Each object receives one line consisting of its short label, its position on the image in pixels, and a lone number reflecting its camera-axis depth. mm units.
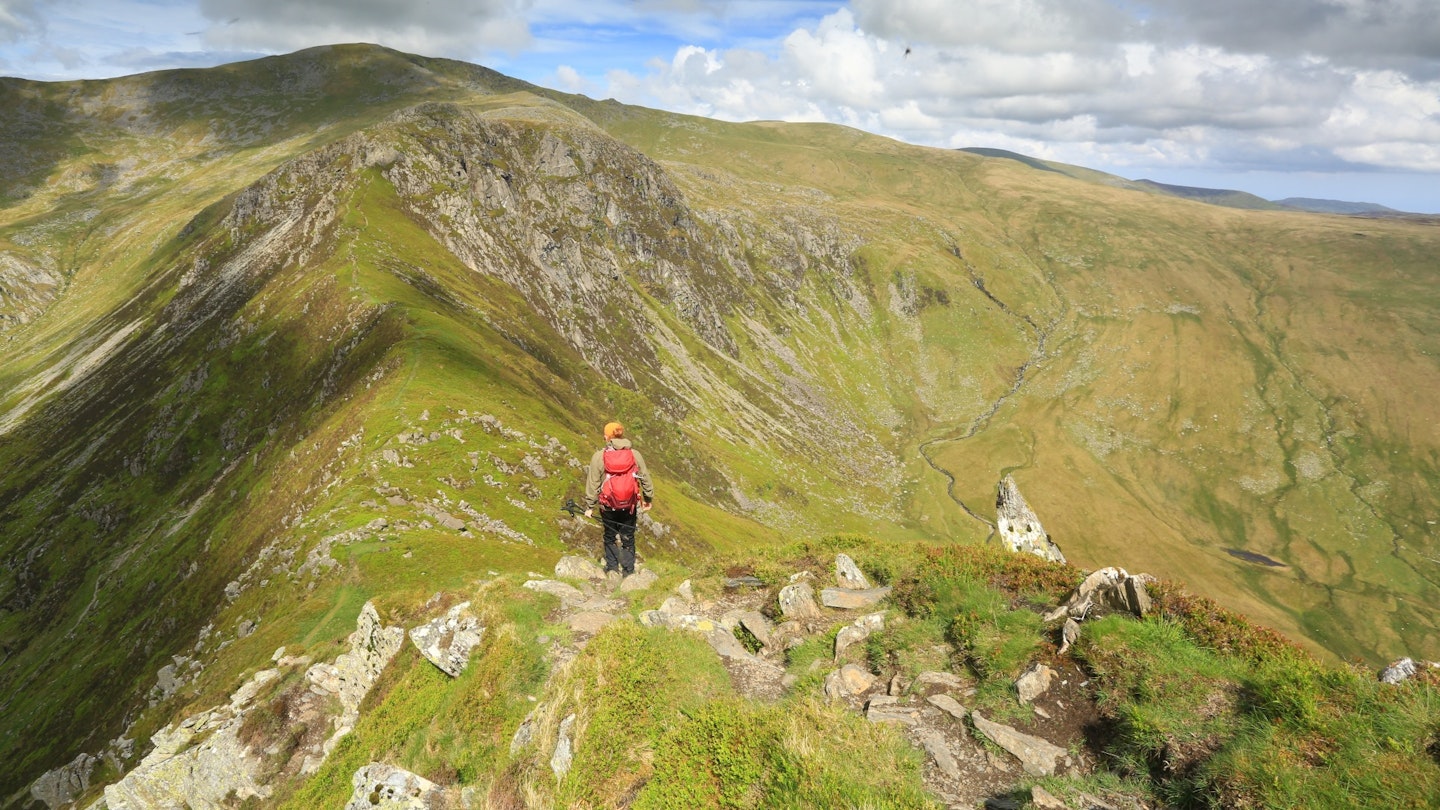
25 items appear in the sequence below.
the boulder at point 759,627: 15922
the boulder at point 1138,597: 12539
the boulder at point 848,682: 13242
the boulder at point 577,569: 21844
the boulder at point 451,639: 15656
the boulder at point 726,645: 15086
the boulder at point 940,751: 10562
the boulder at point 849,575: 18094
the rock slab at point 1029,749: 10383
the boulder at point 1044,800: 9203
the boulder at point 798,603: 16719
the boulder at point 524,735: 12180
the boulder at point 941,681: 12708
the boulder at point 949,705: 11815
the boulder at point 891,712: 11852
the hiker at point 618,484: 19781
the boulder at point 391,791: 11938
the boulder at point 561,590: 18719
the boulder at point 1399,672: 10211
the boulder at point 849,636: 14719
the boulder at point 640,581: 20080
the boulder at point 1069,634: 12297
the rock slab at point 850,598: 16906
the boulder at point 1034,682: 11711
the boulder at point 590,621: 16156
